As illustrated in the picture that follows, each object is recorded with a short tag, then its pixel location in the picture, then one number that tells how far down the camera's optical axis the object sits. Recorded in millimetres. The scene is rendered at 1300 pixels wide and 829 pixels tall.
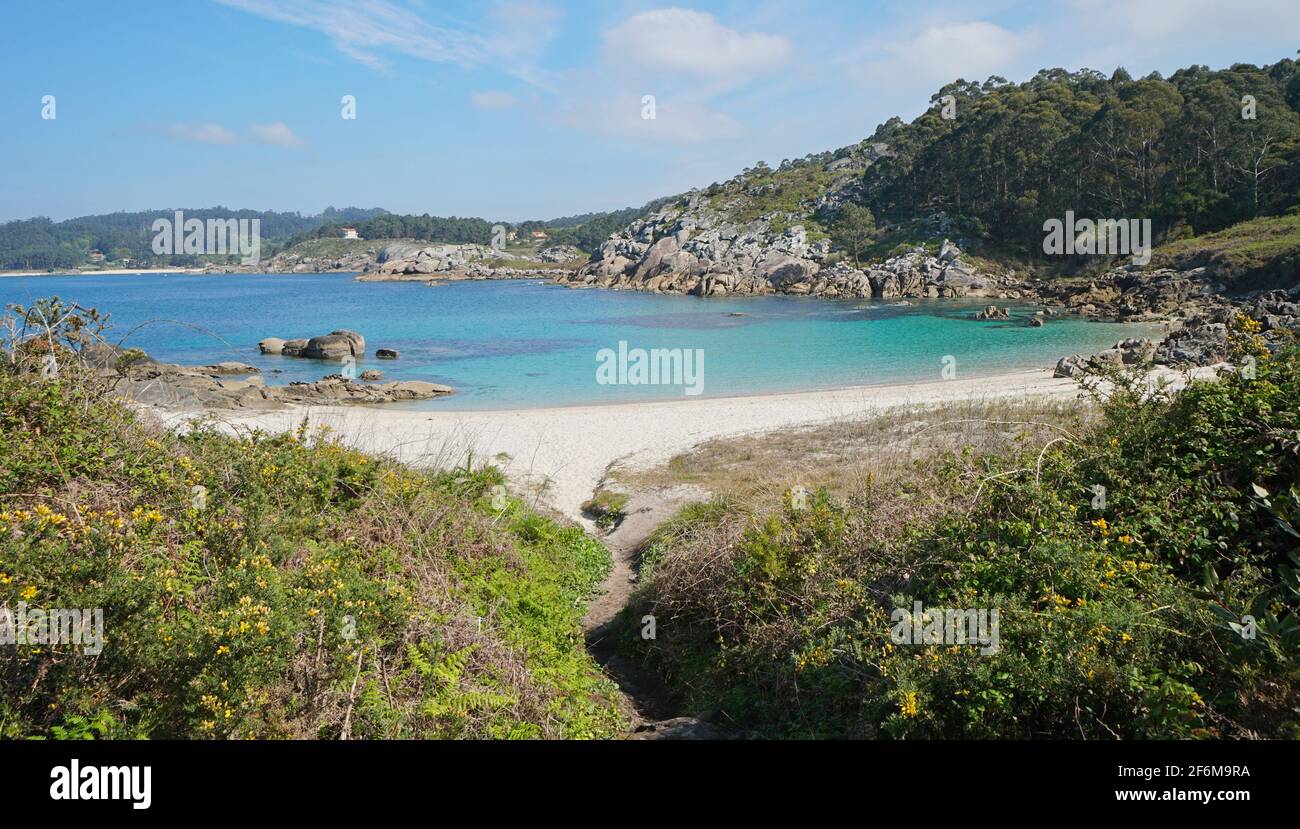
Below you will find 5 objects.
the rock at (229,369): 34094
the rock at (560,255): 156625
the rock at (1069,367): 26705
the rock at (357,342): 40512
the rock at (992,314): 52509
